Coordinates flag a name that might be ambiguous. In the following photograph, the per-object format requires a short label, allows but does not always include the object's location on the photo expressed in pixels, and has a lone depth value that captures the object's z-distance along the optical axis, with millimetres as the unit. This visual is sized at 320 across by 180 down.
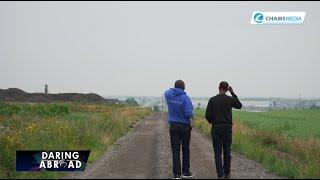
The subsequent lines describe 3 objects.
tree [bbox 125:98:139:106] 190750
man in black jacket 11922
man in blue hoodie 12125
